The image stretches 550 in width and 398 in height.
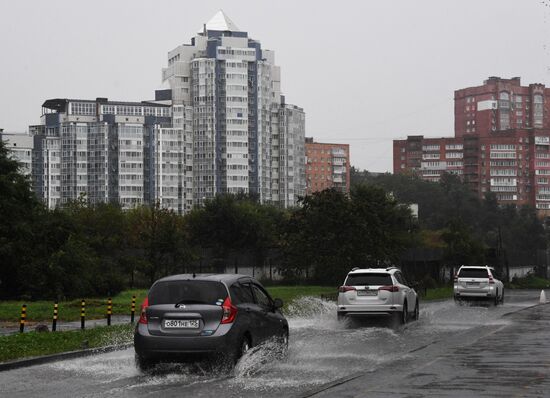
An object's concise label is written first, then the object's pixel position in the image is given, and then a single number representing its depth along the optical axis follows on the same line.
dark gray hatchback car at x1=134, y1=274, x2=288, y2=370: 14.92
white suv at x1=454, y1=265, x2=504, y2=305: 41.25
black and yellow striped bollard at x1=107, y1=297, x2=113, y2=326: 26.03
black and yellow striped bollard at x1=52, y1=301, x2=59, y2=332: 23.11
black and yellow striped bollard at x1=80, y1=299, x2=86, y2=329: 24.58
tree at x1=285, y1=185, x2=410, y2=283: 54.09
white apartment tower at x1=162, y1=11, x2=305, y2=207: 162.00
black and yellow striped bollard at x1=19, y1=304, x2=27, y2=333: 21.98
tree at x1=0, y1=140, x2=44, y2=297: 47.09
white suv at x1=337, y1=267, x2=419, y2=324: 26.55
